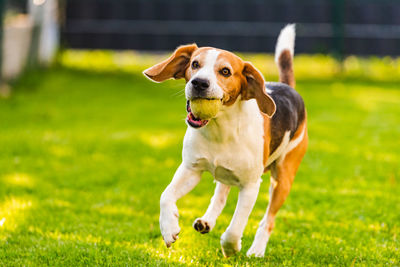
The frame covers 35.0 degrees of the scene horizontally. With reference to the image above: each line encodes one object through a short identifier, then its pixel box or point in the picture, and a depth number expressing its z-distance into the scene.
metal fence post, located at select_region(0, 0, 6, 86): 11.93
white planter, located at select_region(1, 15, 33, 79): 12.52
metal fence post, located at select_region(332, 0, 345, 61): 16.19
